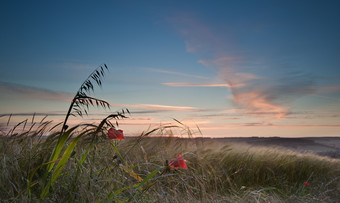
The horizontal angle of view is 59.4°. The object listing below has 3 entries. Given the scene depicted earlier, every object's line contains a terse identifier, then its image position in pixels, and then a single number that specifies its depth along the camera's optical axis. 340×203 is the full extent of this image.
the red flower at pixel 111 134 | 2.76
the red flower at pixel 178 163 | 2.59
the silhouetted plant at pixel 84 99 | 2.19
